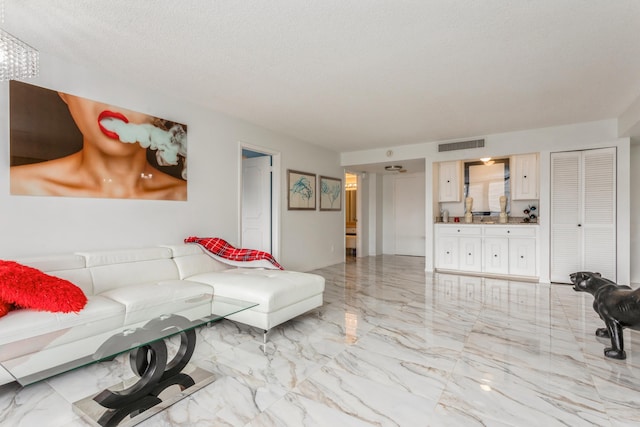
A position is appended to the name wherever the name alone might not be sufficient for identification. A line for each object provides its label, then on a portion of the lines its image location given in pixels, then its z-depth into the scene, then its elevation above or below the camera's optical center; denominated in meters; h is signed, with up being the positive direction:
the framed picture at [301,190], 5.26 +0.35
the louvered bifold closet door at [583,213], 4.46 -0.02
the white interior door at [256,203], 5.10 +0.13
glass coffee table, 1.46 -0.91
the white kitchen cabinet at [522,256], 4.99 -0.71
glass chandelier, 1.85 +0.93
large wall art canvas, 2.56 +0.57
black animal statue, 2.12 -0.66
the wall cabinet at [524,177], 5.16 +0.56
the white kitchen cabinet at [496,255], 5.20 -0.71
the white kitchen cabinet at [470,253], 5.42 -0.72
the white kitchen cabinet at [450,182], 5.86 +0.54
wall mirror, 5.73 +0.50
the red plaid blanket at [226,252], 3.61 -0.47
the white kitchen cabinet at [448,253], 5.62 -0.74
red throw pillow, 1.94 -0.50
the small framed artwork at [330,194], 6.07 +0.34
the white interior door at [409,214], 7.87 -0.07
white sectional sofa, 1.77 -0.63
